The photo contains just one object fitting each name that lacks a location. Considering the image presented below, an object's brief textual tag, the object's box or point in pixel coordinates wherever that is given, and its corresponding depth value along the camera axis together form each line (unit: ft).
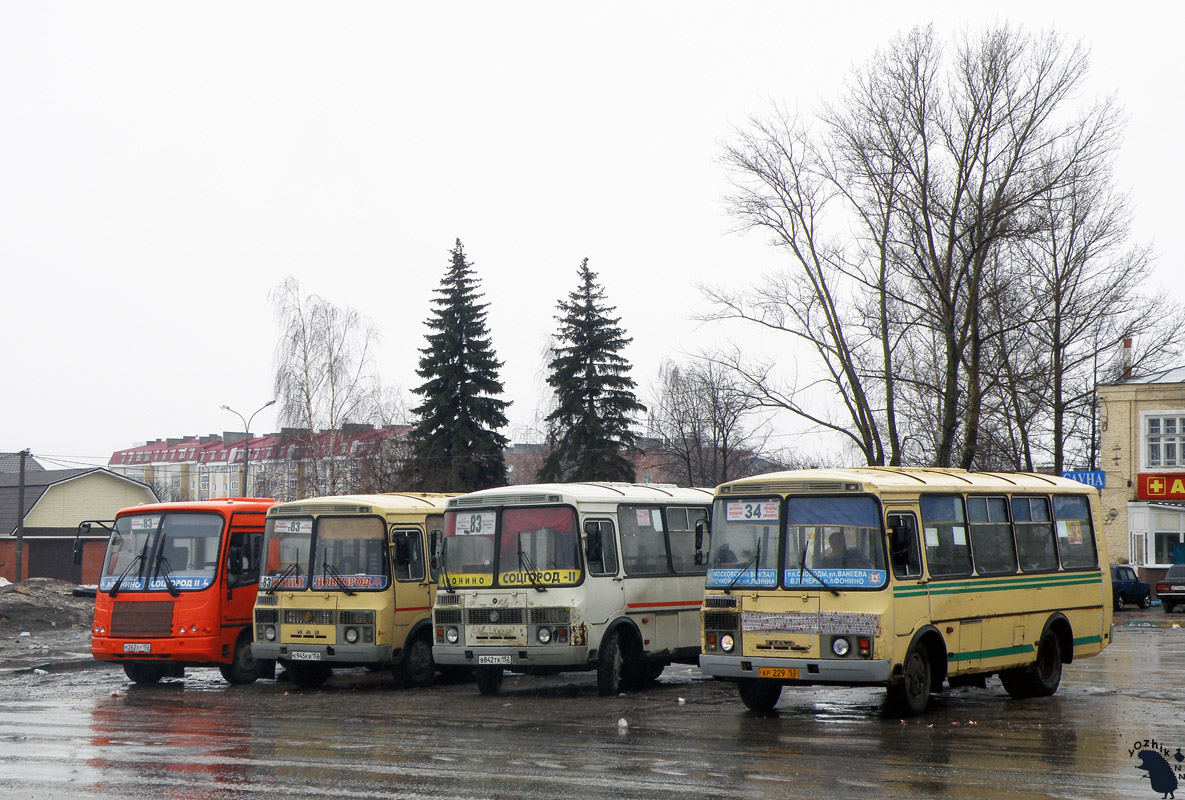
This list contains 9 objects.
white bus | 54.13
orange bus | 62.69
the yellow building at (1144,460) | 163.73
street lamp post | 157.40
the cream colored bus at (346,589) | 59.62
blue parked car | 143.23
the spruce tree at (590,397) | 173.99
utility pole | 165.65
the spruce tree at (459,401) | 163.84
